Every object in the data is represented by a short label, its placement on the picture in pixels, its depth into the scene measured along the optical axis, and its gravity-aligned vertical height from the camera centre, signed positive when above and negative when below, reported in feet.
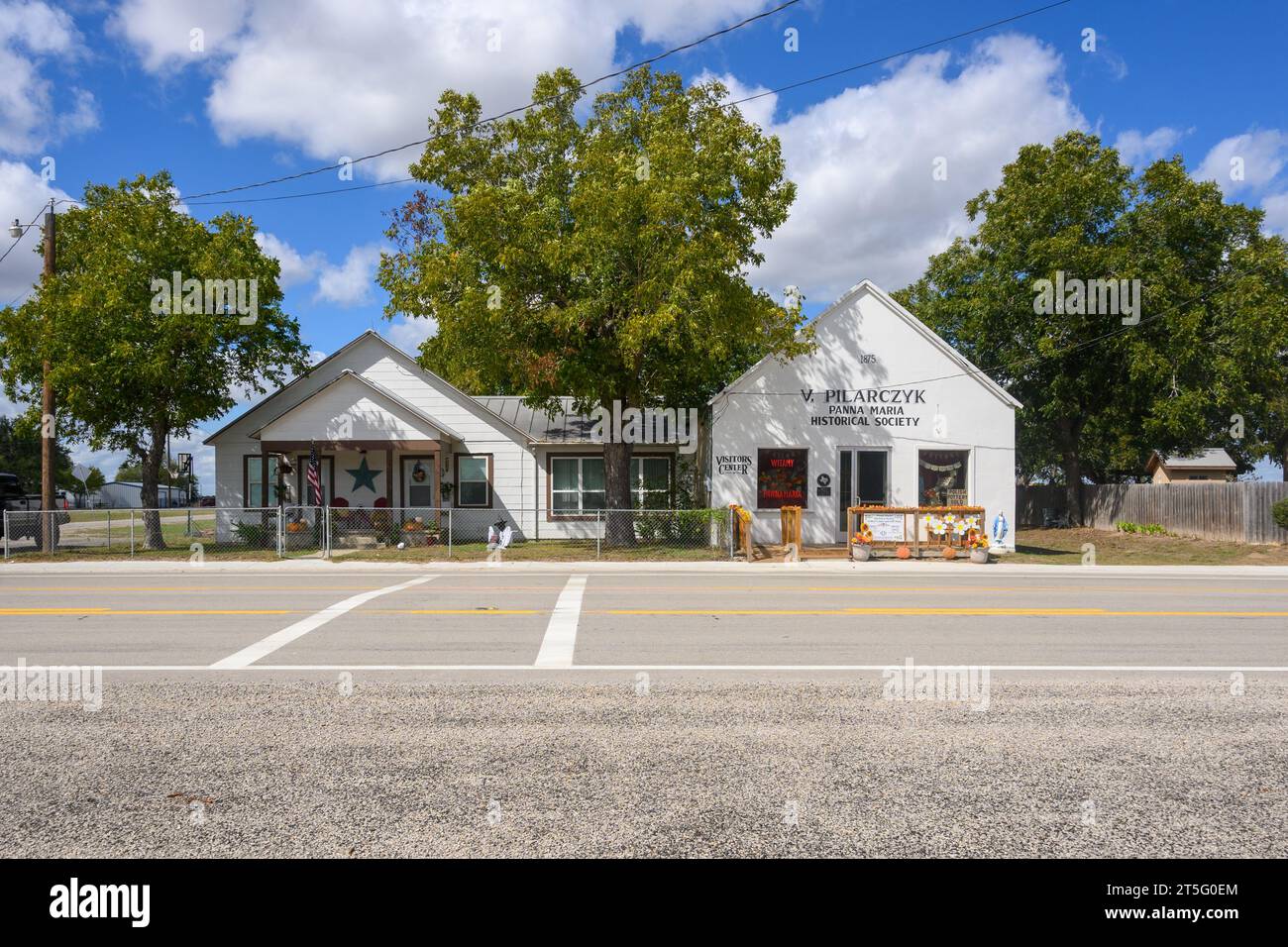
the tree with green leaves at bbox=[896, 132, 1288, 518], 98.63 +22.26
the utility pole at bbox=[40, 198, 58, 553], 72.13 +2.59
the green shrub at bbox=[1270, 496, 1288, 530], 78.84 -3.87
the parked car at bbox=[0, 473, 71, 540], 75.76 -3.16
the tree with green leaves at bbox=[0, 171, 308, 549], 70.03 +13.54
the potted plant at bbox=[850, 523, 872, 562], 66.59 -5.77
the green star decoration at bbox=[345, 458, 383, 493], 88.07 +0.19
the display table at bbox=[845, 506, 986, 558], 67.72 -4.32
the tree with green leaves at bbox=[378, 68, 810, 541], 64.95 +18.62
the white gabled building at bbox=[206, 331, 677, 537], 87.30 +1.25
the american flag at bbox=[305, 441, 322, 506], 76.44 +0.19
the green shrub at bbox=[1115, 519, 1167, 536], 99.00 -6.83
